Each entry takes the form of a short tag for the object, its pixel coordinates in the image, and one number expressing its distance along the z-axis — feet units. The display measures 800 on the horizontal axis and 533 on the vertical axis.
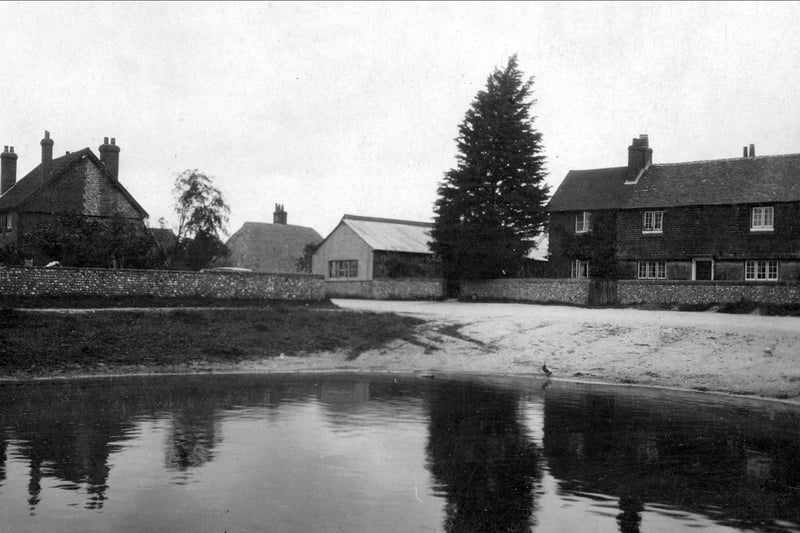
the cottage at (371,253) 189.78
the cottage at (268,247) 240.12
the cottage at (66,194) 160.97
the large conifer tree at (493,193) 165.58
